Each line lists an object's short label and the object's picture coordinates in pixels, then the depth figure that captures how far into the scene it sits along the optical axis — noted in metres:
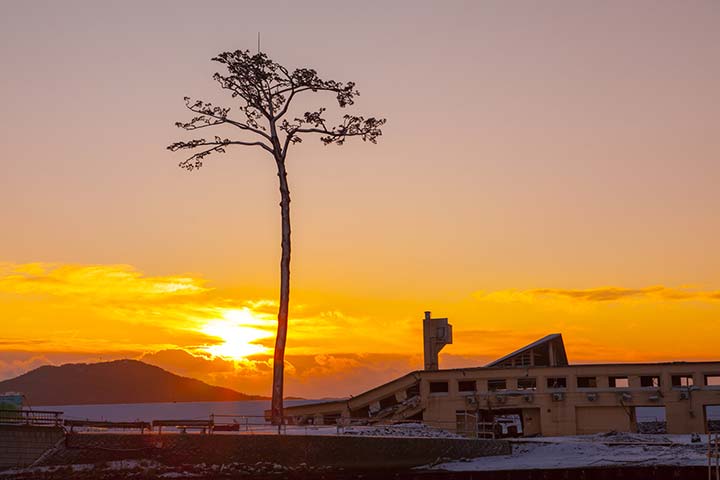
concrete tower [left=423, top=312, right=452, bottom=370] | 86.06
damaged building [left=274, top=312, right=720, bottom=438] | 78.69
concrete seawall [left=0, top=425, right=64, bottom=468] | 41.06
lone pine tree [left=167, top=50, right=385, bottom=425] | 59.69
